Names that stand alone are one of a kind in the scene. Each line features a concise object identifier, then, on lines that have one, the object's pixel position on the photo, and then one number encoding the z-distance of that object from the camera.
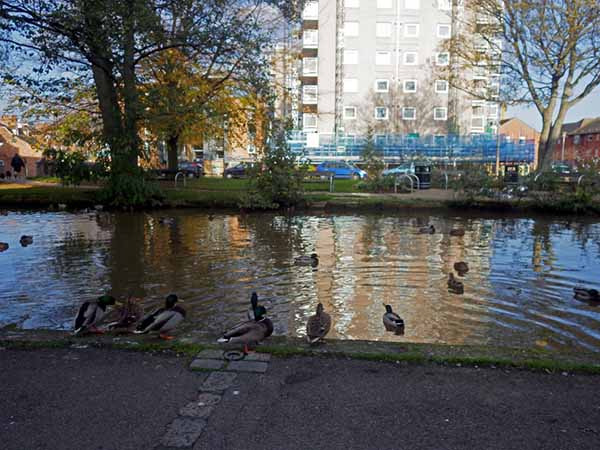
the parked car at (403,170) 28.78
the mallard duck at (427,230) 15.86
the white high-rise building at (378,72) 54.44
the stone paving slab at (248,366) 4.72
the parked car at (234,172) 43.97
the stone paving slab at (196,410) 3.93
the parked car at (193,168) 41.89
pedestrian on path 40.05
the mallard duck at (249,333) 5.28
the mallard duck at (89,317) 5.74
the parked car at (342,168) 38.81
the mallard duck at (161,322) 5.75
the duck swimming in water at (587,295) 8.40
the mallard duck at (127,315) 6.13
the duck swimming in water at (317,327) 5.51
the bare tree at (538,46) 26.69
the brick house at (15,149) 52.50
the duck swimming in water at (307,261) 11.15
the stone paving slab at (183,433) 3.56
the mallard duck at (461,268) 10.50
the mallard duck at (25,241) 13.46
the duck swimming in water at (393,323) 6.90
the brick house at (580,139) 84.06
